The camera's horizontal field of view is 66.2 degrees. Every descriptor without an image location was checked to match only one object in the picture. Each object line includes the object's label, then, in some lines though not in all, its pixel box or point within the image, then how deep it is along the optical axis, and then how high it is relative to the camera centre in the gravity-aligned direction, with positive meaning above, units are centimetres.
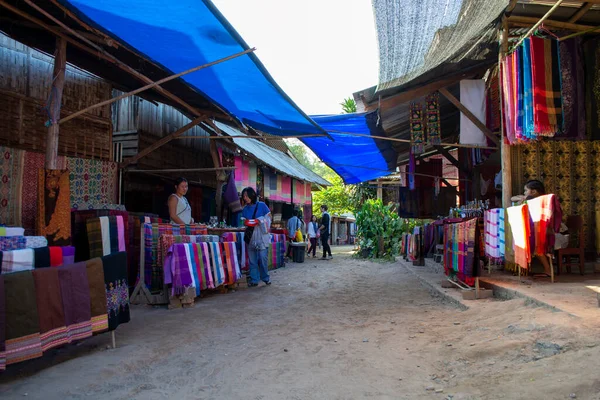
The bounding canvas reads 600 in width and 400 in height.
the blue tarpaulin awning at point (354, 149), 930 +174
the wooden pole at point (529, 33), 604 +260
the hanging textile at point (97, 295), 365 -62
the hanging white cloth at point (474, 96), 861 +229
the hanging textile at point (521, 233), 550 -18
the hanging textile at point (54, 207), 501 +12
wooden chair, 654 -45
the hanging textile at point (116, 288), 388 -61
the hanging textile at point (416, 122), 959 +201
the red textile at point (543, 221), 523 -3
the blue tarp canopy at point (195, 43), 443 +193
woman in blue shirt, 783 -24
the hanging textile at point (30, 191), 595 +36
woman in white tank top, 691 +22
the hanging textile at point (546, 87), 659 +191
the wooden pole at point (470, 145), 859 +137
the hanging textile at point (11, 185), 572 +42
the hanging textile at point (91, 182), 727 +60
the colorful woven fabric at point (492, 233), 629 -20
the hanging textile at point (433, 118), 937 +206
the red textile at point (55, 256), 378 -32
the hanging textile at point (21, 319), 289 -65
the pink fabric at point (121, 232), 590 -18
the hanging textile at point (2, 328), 278 -67
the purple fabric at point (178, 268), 574 -62
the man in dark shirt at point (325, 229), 1576 -39
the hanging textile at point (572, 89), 718 +202
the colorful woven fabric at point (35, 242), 398 -20
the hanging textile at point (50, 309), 313 -63
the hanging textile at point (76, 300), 338 -61
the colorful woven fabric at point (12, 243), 368 -20
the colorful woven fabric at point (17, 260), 322 -30
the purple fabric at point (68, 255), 407 -33
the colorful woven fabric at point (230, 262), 706 -68
